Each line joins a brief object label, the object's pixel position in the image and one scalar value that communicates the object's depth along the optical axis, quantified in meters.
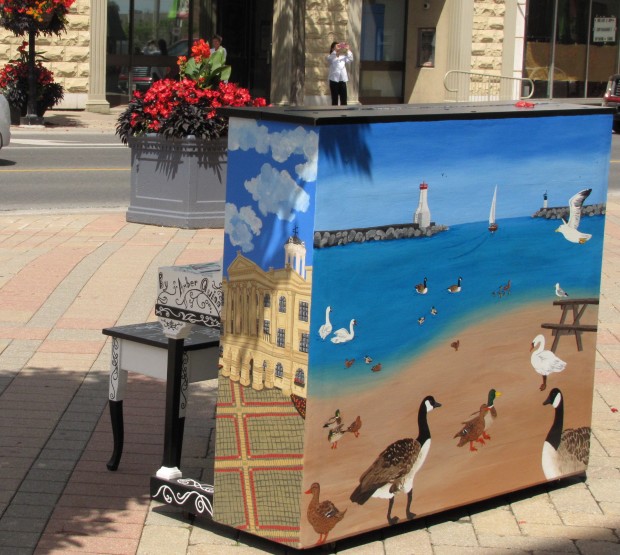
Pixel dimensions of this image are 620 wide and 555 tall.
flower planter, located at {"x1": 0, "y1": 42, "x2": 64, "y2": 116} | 24.14
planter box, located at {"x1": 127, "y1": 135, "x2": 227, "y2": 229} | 12.27
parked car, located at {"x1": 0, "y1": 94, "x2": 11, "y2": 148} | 18.42
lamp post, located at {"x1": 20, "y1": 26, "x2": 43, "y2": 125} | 23.08
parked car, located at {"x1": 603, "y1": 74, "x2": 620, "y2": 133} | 28.73
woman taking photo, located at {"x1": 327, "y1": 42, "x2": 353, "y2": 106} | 26.69
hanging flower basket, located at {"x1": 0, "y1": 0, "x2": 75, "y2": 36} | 22.97
